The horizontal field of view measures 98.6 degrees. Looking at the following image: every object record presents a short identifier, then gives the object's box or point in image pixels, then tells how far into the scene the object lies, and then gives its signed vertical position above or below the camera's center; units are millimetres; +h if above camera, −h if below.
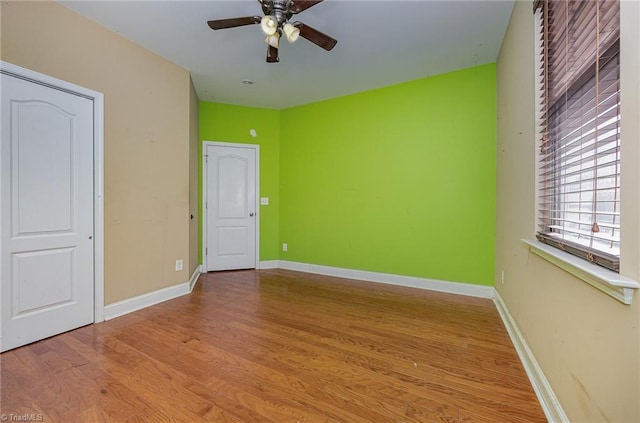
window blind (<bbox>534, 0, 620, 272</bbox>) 1025 +373
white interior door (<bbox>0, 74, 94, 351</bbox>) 2014 -59
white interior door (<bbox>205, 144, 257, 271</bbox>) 4312 -31
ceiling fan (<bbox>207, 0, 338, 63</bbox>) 1913 +1352
